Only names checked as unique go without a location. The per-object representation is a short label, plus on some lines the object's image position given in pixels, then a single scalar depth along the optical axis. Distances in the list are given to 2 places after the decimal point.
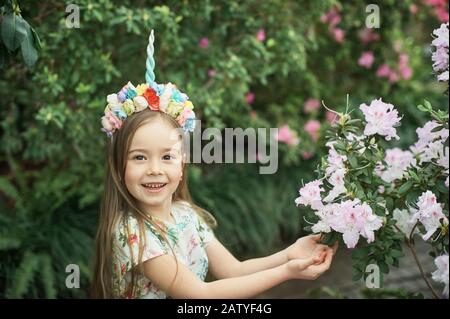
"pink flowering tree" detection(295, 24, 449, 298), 2.29
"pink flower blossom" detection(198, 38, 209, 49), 4.14
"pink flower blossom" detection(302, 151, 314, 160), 5.04
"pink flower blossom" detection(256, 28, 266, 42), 4.16
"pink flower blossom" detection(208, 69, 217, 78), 4.06
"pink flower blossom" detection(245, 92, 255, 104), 4.73
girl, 2.36
